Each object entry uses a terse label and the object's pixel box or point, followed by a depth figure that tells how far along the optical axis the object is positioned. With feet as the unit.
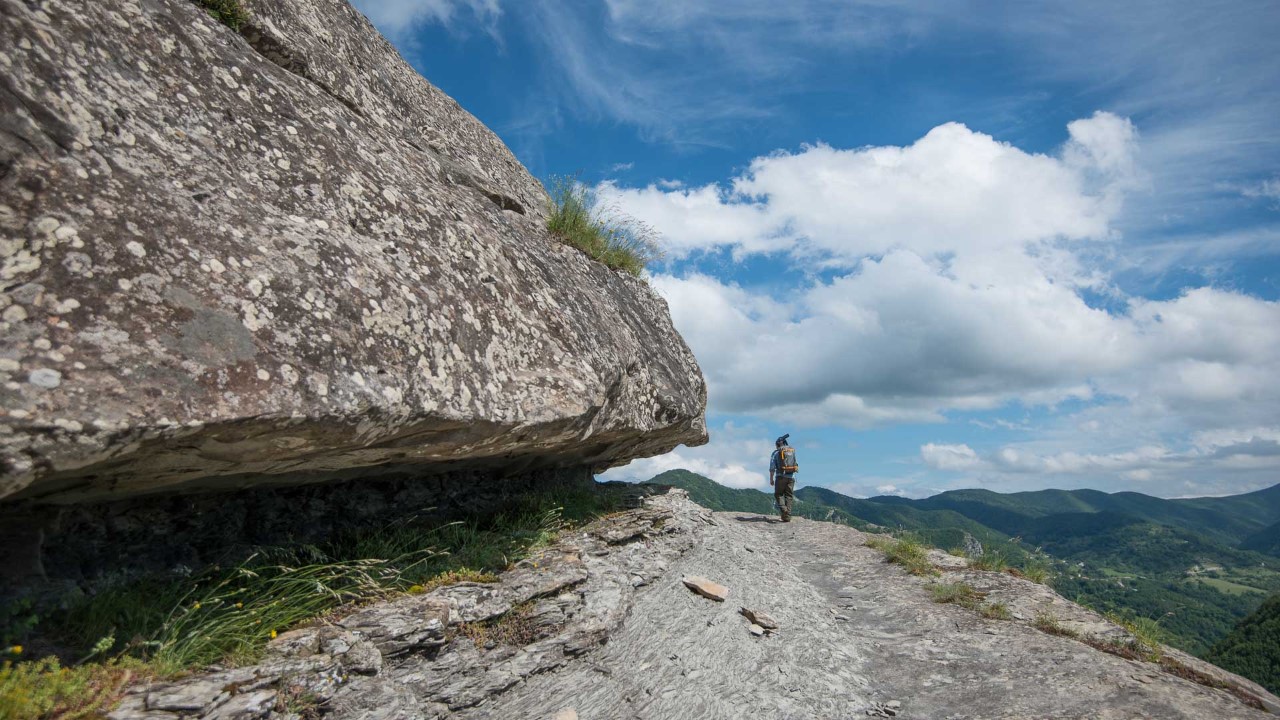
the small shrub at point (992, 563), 46.11
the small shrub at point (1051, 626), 33.32
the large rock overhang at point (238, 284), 14.49
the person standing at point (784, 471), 66.54
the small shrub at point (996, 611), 36.42
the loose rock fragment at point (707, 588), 32.99
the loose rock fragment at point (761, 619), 32.22
